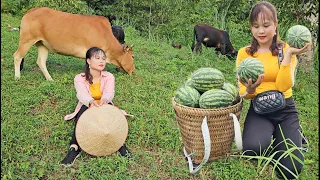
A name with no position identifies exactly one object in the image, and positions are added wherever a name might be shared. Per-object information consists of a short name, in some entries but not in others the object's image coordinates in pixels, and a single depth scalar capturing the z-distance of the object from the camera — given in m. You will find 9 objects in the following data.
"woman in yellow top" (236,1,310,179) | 2.49
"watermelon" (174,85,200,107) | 2.59
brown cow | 4.40
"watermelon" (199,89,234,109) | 2.51
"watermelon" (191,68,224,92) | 2.58
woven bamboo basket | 2.54
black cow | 6.12
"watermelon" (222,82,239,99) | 2.63
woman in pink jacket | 3.20
